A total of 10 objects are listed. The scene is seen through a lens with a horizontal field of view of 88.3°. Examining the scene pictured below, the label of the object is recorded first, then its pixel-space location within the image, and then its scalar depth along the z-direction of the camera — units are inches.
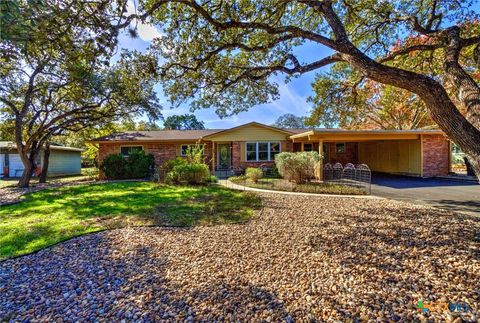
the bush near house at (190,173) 455.2
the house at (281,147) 558.6
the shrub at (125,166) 599.2
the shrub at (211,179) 480.1
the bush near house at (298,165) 440.5
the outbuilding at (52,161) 788.4
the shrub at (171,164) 501.6
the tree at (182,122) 1819.6
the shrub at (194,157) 478.6
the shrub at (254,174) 494.3
